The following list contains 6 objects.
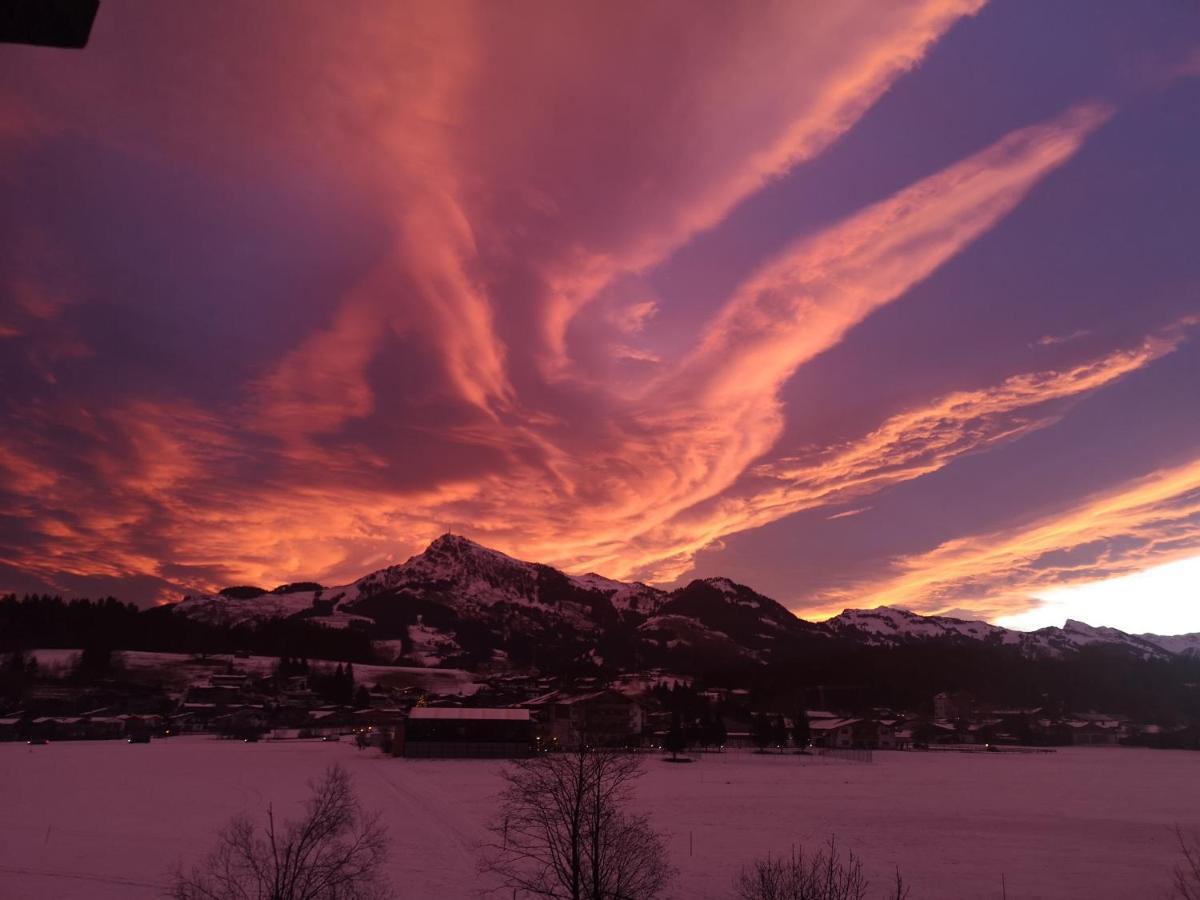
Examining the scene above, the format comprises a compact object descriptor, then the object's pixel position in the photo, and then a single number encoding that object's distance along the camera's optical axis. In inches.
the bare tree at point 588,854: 927.7
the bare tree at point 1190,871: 1138.1
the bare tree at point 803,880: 771.3
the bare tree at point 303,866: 852.6
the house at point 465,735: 3727.9
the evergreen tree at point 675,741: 3907.5
